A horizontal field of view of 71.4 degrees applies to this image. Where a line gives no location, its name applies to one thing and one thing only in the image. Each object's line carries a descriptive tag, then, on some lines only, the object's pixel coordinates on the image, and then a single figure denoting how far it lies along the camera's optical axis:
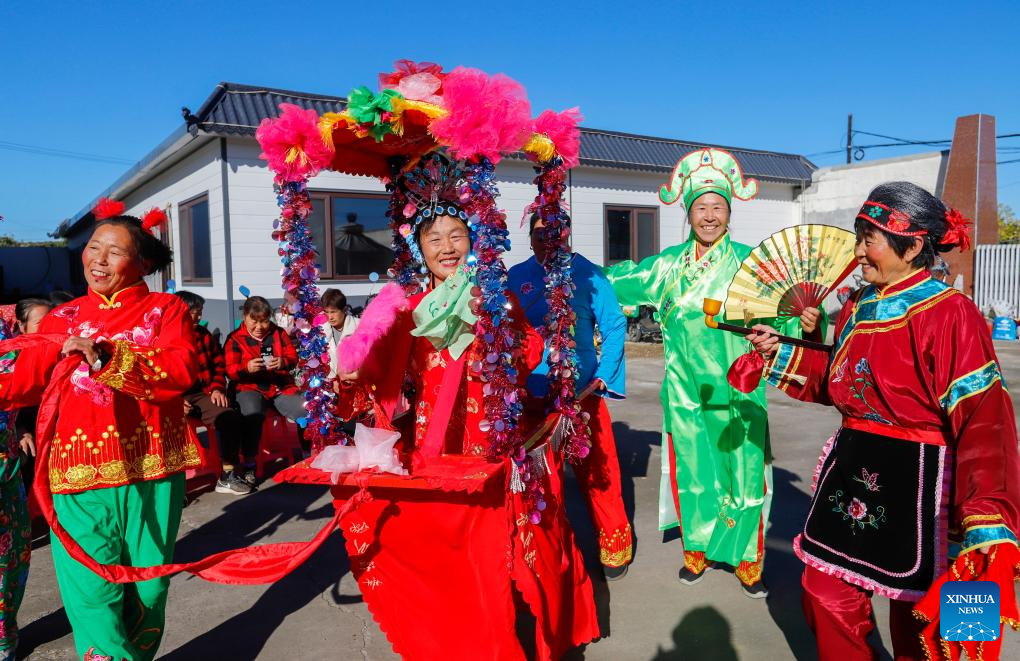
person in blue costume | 3.92
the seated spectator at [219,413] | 5.97
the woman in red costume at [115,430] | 2.70
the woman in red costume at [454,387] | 2.70
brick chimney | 16.39
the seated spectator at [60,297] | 5.16
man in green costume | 3.80
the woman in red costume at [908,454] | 2.09
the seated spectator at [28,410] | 4.07
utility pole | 34.47
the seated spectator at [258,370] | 6.14
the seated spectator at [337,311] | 6.55
